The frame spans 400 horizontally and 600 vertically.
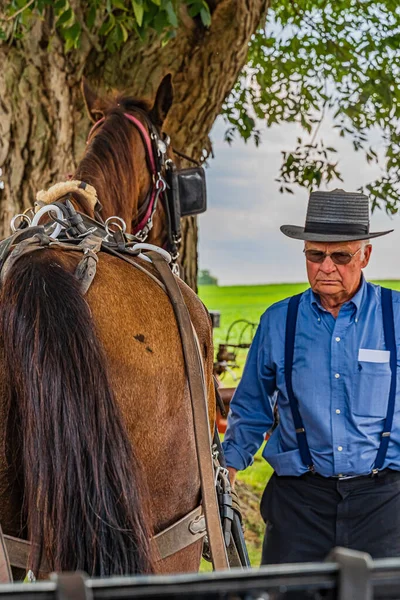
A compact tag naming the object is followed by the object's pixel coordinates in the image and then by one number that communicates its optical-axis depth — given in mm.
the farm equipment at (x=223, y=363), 4980
